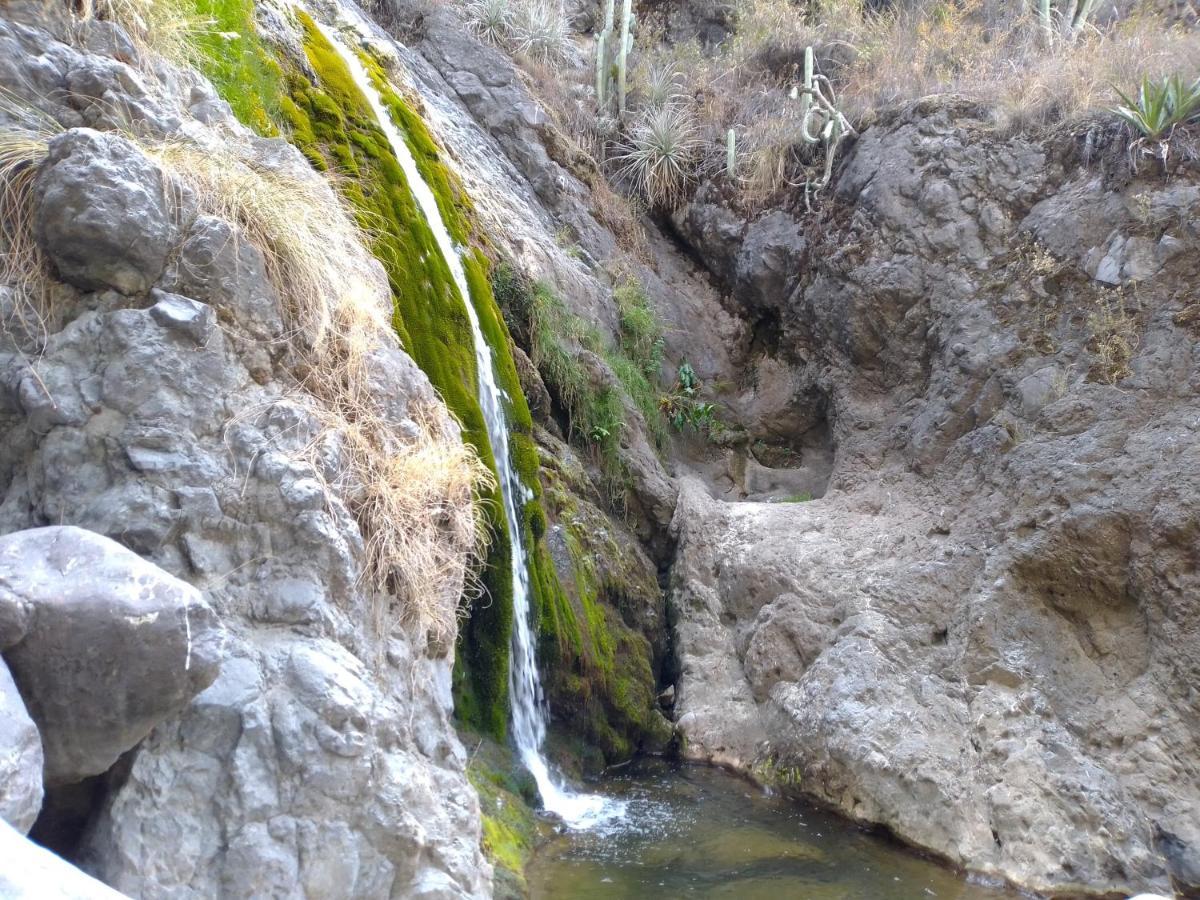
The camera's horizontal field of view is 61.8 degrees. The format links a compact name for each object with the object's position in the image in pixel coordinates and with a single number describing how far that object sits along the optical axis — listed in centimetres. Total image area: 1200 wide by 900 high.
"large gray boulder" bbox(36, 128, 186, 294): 351
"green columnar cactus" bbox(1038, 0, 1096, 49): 1076
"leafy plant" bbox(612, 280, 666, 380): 984
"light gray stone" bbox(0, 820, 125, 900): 166
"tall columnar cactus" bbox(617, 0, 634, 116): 1251
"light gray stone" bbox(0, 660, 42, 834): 229
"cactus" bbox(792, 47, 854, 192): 991
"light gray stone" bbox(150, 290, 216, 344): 367
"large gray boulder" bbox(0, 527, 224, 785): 263
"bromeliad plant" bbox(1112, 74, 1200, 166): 742
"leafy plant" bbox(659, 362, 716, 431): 980
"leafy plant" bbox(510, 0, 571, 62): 1296
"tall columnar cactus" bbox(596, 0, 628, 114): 1266
